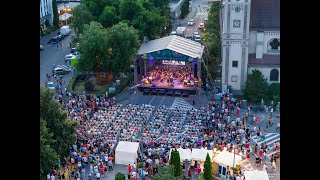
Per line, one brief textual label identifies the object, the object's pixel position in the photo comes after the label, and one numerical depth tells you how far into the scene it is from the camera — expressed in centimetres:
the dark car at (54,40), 6361
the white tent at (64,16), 7262
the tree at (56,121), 3034
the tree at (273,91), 4218
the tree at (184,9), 7869
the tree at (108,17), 5625
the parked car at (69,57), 5484
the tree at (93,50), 4606
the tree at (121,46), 4666
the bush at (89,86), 4653
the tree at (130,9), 5597
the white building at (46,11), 6919
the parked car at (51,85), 4559
